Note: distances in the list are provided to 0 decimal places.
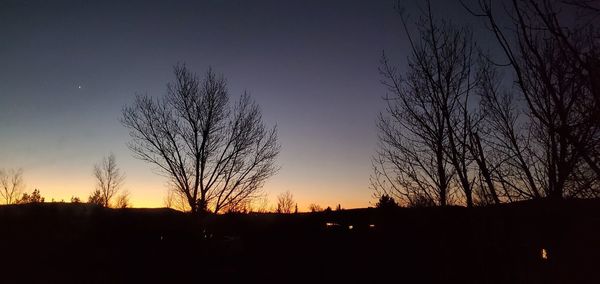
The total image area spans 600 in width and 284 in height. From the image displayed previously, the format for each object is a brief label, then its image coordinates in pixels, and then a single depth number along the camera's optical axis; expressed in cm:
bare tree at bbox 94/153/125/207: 5225
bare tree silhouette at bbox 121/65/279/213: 2139
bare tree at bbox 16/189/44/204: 5463
